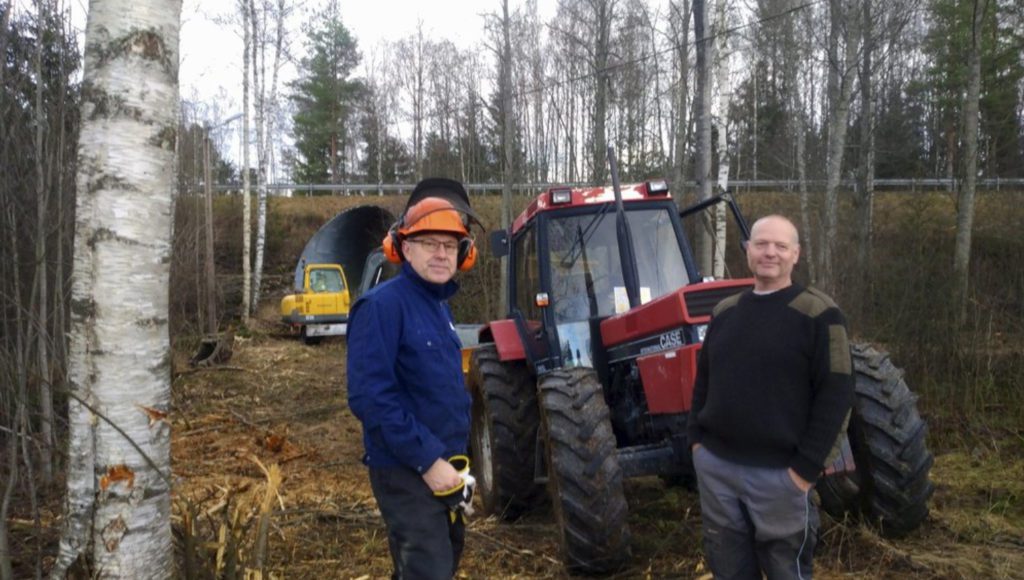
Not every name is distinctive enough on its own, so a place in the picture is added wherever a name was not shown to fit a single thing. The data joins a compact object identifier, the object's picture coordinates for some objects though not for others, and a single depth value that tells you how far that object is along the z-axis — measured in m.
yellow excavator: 17.89
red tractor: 4.22
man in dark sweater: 2.91
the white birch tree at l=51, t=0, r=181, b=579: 2.76
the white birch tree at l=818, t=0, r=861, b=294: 15.21
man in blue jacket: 2.56
